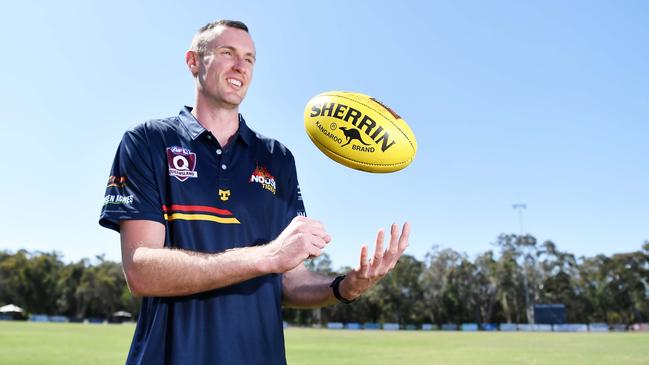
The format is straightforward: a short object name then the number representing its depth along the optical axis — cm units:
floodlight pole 8504
